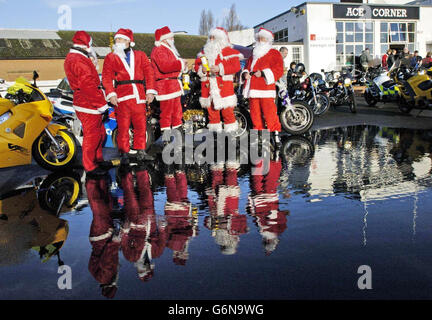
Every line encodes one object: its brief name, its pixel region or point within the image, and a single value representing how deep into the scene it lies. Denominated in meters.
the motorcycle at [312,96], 11.96
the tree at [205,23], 71.19
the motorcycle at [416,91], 11.42
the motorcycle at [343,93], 13.38
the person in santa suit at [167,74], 7.54
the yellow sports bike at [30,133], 6.31
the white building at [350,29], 34.47
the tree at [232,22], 72.00
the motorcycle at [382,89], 14.05
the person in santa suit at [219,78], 8.13
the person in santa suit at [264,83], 7.82
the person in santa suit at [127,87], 6.74
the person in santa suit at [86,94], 6.16
